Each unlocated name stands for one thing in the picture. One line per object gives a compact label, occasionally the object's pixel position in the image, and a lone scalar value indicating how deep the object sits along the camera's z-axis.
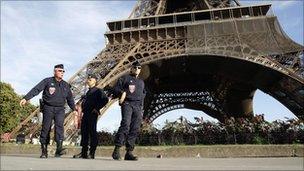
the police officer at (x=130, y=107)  3.78
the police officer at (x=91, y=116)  4.35
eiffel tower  13.73
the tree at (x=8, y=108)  22.77
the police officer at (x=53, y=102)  4.10
